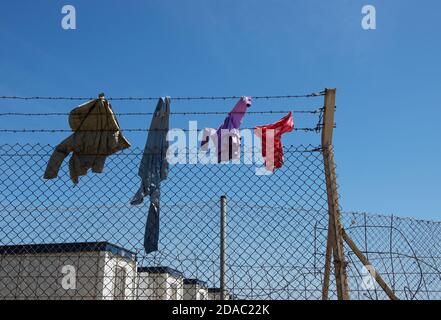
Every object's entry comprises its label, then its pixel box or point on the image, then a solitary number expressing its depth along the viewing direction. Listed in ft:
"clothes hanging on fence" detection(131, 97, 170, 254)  13.93
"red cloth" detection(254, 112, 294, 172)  13.24
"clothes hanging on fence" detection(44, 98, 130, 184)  14.42
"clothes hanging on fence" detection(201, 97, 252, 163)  14.05
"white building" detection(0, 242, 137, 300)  14.60
